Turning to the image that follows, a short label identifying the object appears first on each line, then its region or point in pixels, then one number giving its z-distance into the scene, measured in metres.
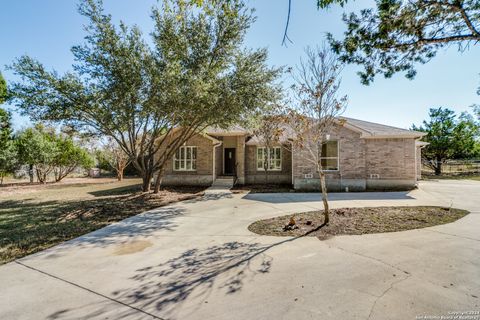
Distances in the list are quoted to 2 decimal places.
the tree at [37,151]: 19.05
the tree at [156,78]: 10.35
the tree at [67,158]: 21.22
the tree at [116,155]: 23.31
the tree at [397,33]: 5.07
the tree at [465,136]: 26.27
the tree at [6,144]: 17.77
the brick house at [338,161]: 14.83
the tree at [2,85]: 15.71
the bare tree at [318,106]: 7.23
